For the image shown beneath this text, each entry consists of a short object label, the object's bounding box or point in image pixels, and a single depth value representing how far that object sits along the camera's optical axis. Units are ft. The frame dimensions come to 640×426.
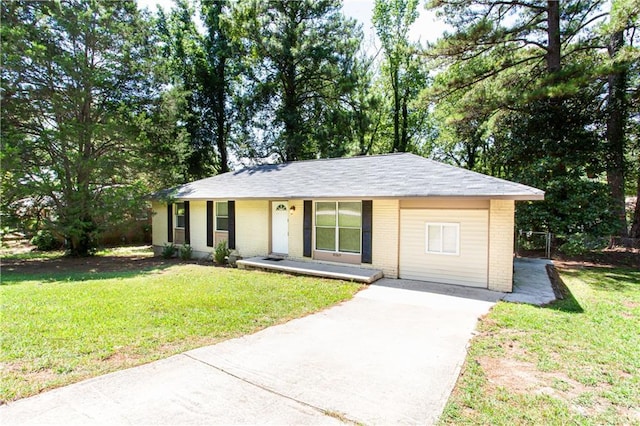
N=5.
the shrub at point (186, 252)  43.68
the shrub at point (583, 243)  38.32
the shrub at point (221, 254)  39.81
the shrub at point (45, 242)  55.06
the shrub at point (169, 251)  45.16
